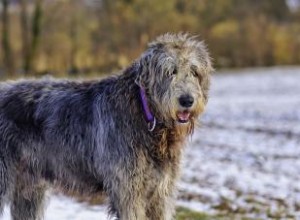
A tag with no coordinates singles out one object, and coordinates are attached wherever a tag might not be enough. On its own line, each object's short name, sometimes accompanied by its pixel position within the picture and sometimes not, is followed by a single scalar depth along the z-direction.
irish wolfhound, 5.33
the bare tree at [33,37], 33.34
